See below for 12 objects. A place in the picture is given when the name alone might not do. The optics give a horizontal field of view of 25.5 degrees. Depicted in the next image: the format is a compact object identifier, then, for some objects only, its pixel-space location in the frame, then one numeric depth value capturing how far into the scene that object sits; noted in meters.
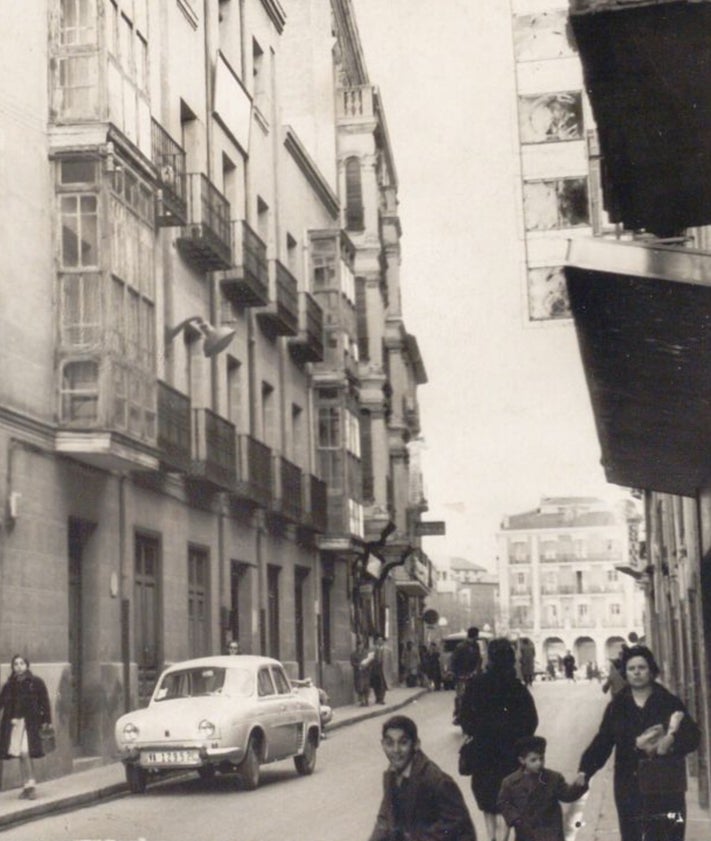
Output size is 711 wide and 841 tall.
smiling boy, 6.77
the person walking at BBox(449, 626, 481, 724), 23.14
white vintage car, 17.16
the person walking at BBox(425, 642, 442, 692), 53.53
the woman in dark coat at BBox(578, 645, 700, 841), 8.74
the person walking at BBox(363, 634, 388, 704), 38.44
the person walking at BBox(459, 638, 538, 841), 10.60
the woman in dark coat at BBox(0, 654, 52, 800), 16.83
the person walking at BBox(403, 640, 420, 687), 55.06
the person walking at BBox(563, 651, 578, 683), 76.10
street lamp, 26.69
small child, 8.25
